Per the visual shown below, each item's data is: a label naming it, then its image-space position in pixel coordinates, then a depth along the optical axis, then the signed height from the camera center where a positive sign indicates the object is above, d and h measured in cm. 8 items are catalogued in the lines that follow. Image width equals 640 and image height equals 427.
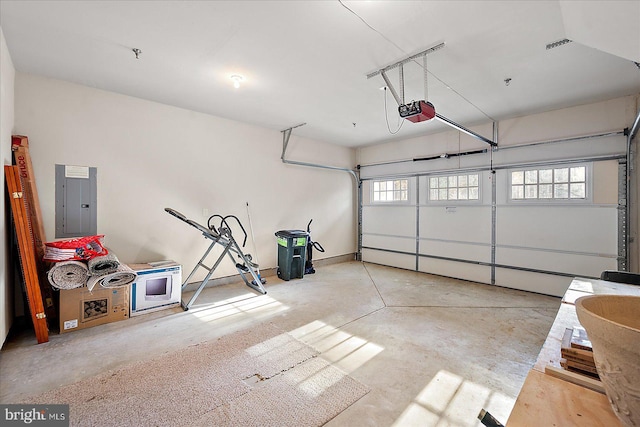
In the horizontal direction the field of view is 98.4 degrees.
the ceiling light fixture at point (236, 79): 314 +155
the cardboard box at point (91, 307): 285 -104
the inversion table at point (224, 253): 358 -60
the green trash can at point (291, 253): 492 -74
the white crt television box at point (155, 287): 334 -96
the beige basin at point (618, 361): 54 -31
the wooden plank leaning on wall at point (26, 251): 258 -38
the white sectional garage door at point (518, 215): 381 -2
